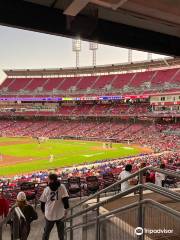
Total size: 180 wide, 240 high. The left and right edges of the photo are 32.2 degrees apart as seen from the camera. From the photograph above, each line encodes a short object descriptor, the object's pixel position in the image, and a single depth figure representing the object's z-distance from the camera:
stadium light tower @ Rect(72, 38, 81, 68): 90.75
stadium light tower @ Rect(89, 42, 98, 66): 86.38
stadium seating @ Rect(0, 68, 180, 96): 66.46
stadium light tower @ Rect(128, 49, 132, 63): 83.81
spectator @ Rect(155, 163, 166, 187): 10.14
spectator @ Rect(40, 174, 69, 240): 6.69
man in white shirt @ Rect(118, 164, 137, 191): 8.60
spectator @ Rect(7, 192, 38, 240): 6.31
